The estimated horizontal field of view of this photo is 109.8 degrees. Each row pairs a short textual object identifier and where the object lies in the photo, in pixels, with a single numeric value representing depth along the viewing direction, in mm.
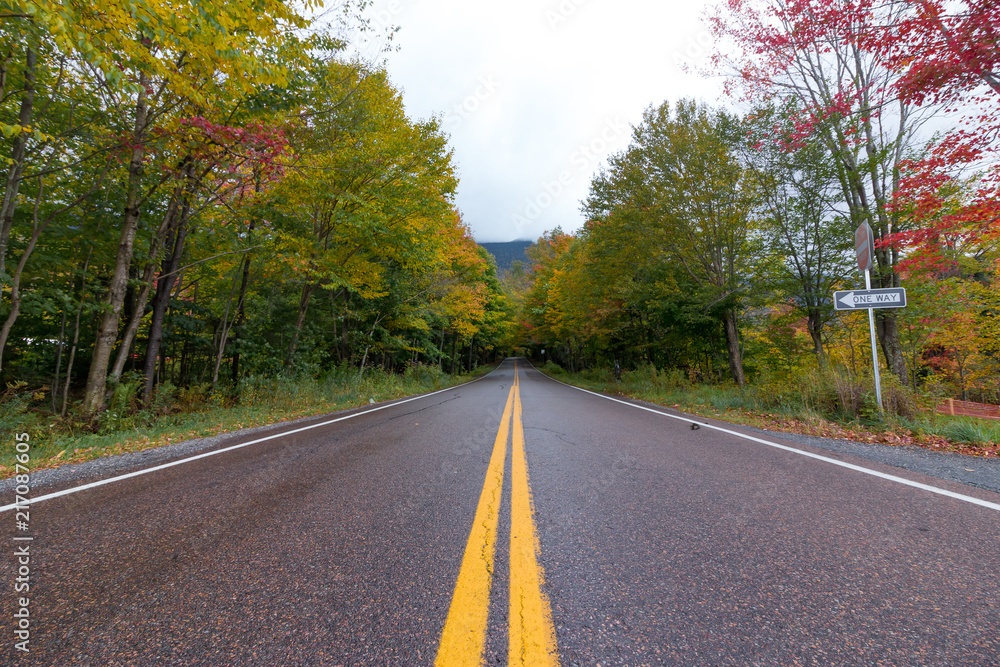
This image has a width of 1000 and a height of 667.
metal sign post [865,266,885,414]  5546
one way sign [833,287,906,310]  5402
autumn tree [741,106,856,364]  9258
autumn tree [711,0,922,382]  7945
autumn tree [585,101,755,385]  10906
